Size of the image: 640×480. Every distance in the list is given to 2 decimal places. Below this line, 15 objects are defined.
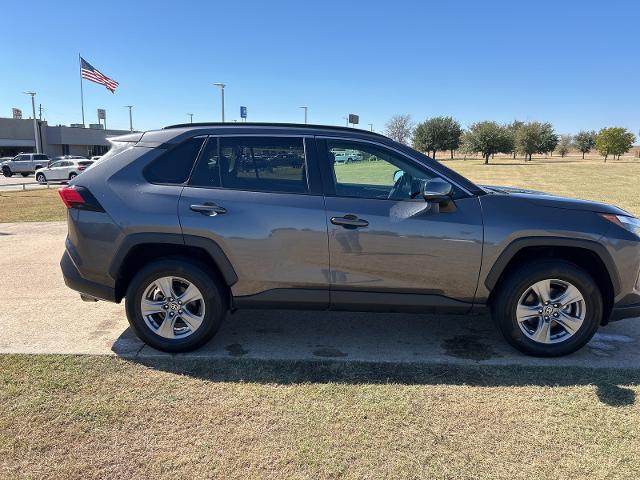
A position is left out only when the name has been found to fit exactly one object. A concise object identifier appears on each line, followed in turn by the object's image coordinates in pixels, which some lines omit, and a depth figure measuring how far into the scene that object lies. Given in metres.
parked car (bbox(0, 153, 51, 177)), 37.72
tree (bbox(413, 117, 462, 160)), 74.94
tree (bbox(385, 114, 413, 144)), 87.88
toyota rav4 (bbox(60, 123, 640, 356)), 3.54
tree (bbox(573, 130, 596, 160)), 110.50
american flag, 36.44
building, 57.94
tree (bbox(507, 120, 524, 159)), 70.88
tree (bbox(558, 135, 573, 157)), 110.39
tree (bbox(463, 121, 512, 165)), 66.88
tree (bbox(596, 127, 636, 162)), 81.06
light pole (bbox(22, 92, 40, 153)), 49.84
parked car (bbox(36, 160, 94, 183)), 30.03
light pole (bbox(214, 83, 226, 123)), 38.25
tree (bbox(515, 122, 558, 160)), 74.69
